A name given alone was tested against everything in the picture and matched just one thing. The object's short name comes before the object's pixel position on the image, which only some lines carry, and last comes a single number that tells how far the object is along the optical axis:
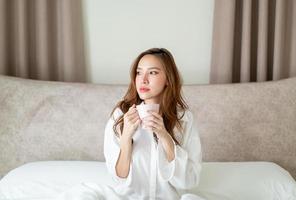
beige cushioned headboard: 2.32
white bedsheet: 1.90
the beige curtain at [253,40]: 2.44
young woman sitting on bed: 1.63
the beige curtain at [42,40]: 2.51
